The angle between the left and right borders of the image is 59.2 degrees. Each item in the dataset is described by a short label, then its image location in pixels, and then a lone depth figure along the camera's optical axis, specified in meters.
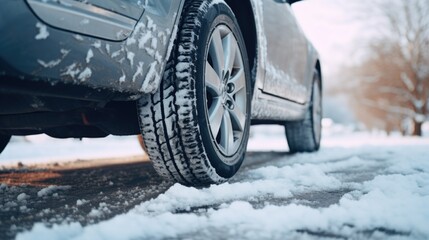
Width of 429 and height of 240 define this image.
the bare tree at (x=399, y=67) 14.79
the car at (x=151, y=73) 1.12
